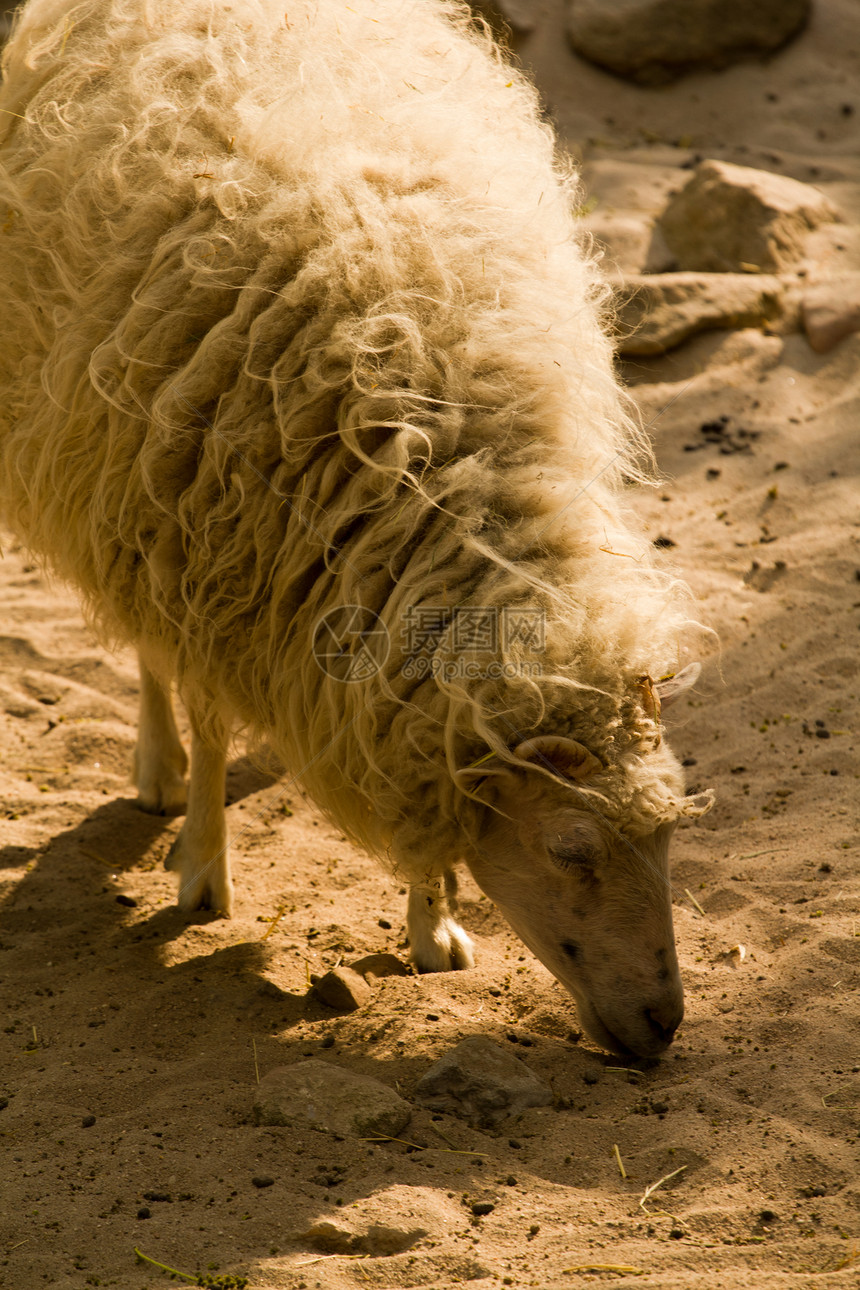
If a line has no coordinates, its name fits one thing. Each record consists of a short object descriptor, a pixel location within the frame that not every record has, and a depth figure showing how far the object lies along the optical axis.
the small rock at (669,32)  17.47
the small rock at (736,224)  13.73
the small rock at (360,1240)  4.40
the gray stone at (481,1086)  5.33
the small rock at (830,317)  12.79
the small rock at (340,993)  6.28
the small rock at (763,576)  10.04
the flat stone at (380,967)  6.71
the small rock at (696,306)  12.74
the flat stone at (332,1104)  5.13
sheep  4.96
